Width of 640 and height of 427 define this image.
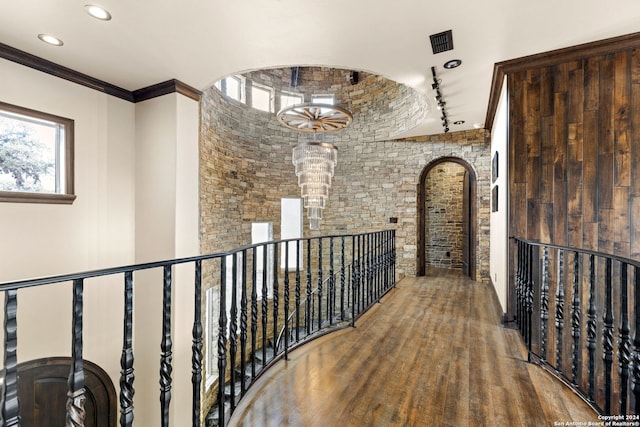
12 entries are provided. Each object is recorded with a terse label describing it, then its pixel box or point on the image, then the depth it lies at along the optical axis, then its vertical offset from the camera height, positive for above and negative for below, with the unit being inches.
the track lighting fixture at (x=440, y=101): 128.8 +56.6
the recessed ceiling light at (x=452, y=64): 115.2 +57.2
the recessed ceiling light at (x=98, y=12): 86.3 +58.2
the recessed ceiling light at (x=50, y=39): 100.4 +58.3
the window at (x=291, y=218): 289.3 -4.4
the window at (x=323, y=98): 291.1 +109.8
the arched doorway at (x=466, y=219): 227.9 -4.8
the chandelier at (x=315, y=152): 152.8 +33.3
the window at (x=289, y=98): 287.0 +109.5
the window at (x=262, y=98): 271.0 +104.6
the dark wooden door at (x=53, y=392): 114.9 -72.6
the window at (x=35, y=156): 111.7 +22.4
